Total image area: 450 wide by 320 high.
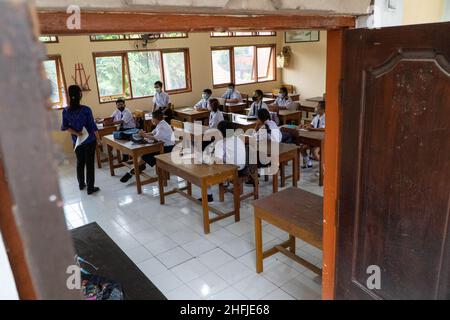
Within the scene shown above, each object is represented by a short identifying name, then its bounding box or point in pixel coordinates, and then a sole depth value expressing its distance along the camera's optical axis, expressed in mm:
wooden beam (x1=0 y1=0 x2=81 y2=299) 407
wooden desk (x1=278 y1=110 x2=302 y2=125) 6648
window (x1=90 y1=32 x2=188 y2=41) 6931
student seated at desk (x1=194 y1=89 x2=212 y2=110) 7680
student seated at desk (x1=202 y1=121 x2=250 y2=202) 3959
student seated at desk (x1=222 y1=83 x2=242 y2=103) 8215
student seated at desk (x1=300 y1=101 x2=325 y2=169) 5332
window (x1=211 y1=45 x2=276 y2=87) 9031
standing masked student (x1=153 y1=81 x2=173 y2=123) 7500
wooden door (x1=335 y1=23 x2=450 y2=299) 1290
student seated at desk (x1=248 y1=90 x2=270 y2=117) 6609
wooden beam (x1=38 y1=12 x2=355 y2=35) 977
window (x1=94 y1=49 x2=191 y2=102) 7289
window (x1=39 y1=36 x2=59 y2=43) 6311
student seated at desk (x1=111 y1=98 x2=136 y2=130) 6146
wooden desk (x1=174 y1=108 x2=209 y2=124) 7323
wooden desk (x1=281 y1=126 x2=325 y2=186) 4820
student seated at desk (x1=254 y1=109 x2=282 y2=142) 4680
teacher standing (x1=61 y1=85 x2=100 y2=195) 4540
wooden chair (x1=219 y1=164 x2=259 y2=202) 4234
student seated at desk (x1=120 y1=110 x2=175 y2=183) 5012
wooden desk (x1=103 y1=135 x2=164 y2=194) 4730
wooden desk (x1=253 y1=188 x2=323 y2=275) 2424
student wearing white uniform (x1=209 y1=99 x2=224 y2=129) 6062
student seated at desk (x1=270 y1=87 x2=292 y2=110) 7195
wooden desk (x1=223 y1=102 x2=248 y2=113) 7938
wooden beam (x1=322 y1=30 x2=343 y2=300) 1713
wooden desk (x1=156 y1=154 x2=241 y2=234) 3611
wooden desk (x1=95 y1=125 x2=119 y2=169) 6090
